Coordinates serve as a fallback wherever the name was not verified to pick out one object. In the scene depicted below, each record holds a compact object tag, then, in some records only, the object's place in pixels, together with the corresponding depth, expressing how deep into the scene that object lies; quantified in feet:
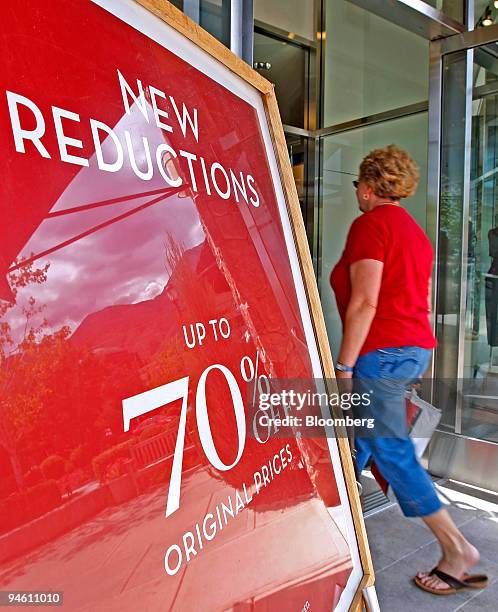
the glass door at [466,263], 9.84
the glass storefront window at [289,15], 13.98
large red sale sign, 2.02
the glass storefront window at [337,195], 14.30
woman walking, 5.90
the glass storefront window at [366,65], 12.39
